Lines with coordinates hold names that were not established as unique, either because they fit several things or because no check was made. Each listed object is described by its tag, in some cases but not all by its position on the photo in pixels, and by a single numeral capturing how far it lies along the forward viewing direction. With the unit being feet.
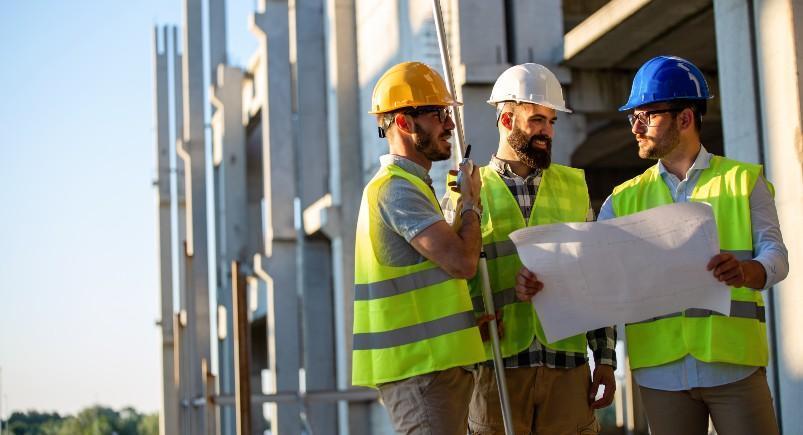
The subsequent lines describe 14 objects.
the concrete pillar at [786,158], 38.29
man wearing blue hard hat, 24.30
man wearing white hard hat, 26.99
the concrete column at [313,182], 90.46
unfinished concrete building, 40.34
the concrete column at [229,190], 127.52
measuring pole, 25.90
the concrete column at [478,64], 59.46
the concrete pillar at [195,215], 120.10
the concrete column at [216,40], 128.62
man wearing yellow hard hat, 24.16
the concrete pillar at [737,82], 40.66
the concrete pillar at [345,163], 82.02
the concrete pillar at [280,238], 95.15
